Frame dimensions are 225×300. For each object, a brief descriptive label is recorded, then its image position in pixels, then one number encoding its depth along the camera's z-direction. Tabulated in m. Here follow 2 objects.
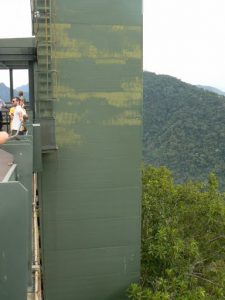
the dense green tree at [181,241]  10.29
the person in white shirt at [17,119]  6.69
